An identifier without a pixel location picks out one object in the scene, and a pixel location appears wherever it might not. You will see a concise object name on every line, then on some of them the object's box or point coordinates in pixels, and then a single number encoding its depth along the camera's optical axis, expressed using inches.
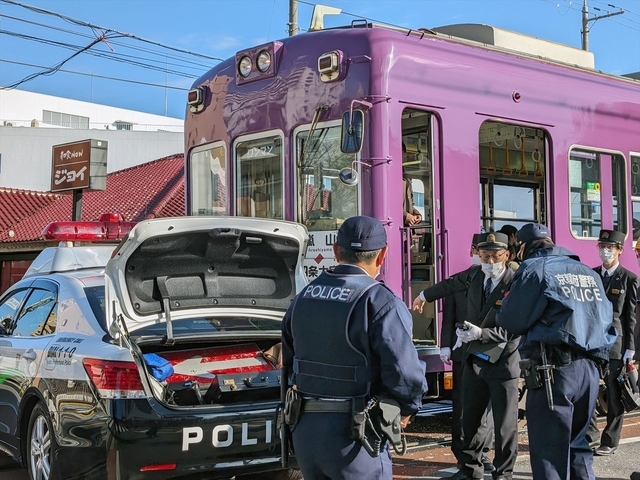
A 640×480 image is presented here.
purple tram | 271.3
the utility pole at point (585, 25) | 1238.9
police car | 187.5
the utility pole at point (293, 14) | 676.7
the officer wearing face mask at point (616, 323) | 270.2
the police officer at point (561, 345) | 186.4
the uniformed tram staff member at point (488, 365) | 222.1
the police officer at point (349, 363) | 135.0
